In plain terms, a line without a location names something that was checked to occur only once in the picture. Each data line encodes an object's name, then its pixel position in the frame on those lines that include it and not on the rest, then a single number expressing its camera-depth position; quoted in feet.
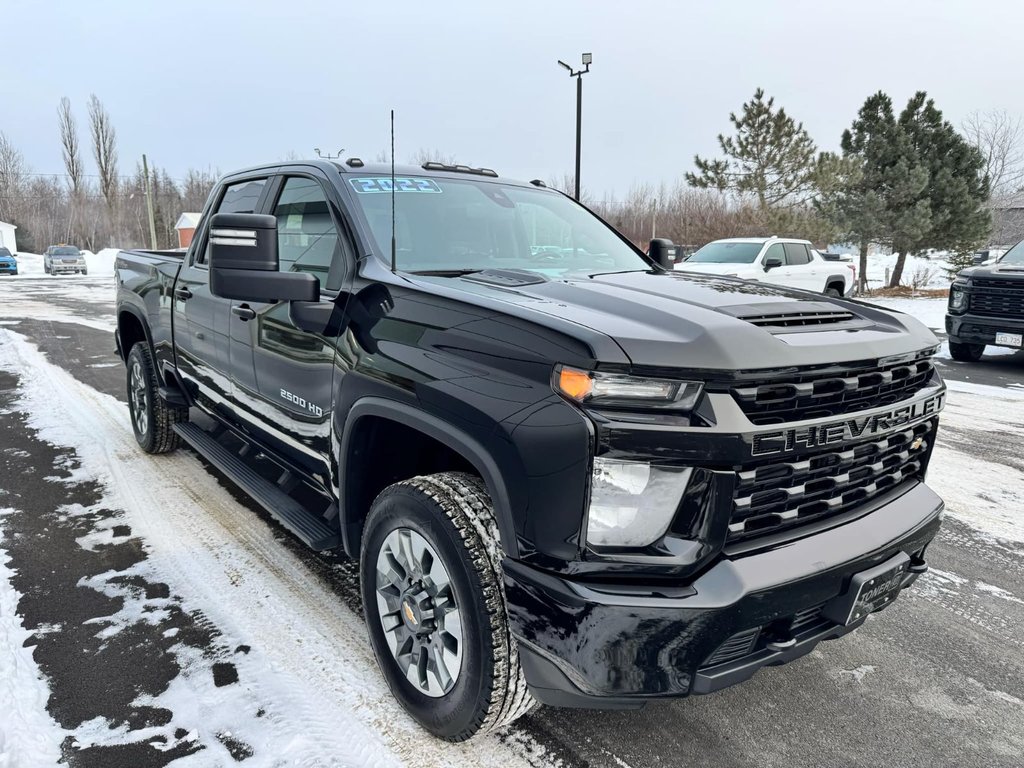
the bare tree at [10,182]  222.89
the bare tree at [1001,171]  117.50
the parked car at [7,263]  112.88
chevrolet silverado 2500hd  5.57
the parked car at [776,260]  44.80
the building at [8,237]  172.65
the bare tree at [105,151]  215.10
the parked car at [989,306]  27.94
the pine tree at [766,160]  87.51
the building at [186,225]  157.69
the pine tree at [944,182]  69.46
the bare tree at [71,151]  215.10
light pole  55.26
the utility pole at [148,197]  130.72
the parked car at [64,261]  114.73
